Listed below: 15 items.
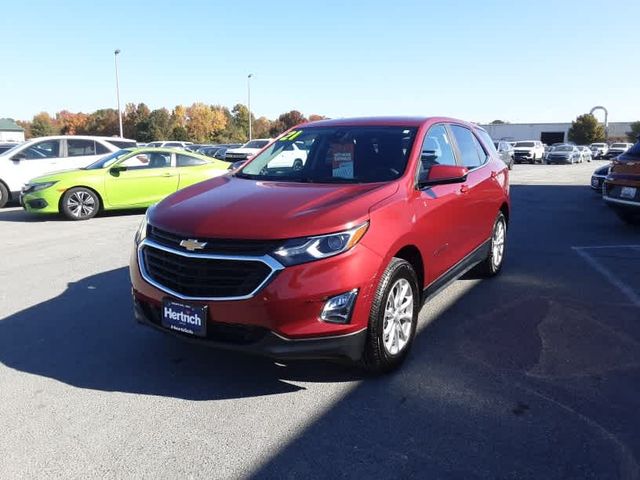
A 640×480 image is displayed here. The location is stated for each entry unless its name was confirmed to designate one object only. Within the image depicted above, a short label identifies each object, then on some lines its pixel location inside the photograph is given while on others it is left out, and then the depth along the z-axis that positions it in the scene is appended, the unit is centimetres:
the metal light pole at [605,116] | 8156
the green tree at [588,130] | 7962
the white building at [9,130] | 10366
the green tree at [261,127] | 11719
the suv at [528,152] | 4269
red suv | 312
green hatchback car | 1060
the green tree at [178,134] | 8988
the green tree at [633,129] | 7866
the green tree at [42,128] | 10106
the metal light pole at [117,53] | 4099
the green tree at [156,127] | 8444
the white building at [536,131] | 9206
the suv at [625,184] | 904
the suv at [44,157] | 1288
